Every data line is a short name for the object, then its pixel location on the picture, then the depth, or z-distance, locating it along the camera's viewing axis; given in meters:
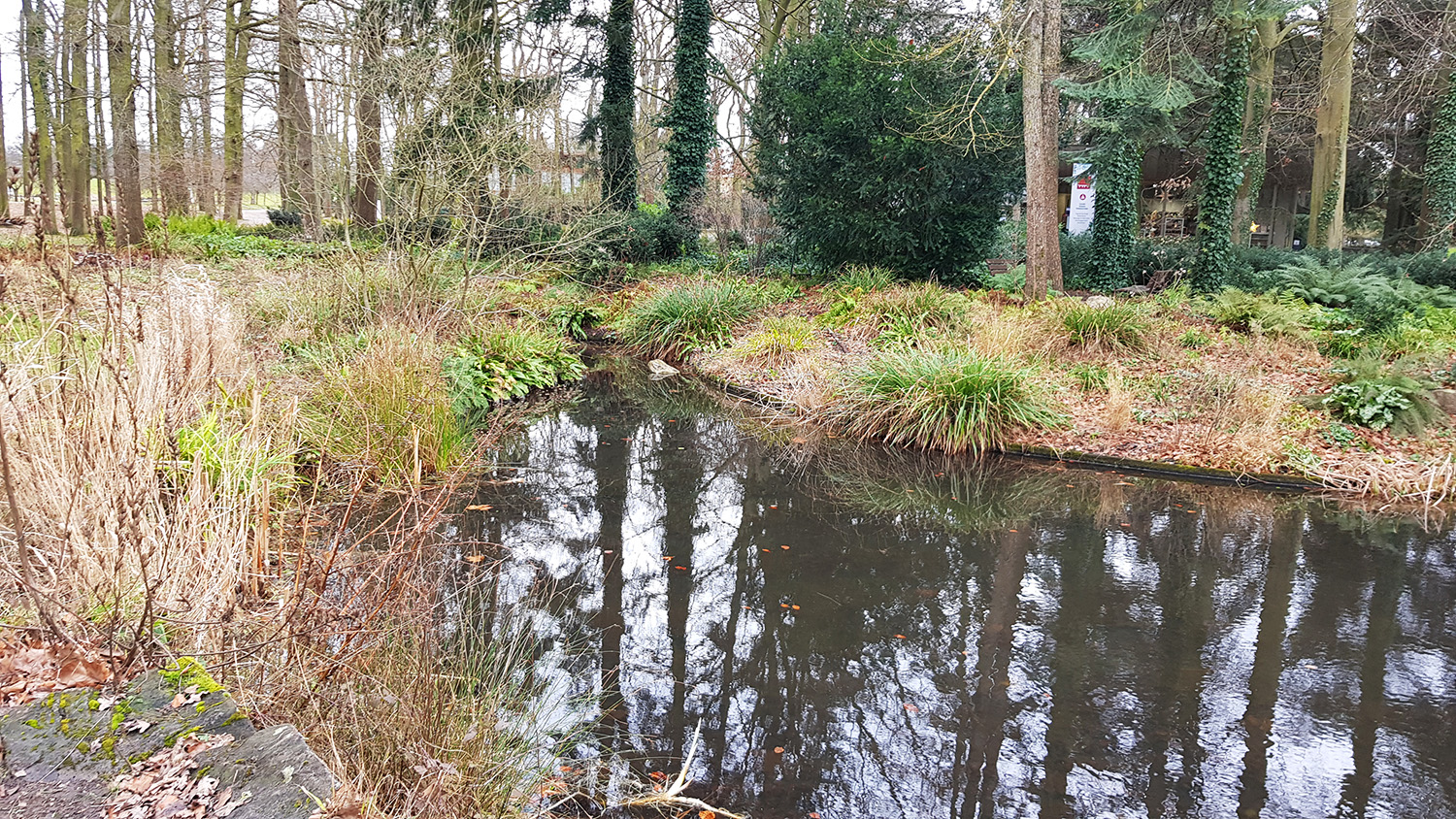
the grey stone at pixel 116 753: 1.87
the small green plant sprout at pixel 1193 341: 10.20
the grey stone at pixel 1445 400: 7.59
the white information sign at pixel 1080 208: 24.69
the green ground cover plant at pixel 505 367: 8.38
